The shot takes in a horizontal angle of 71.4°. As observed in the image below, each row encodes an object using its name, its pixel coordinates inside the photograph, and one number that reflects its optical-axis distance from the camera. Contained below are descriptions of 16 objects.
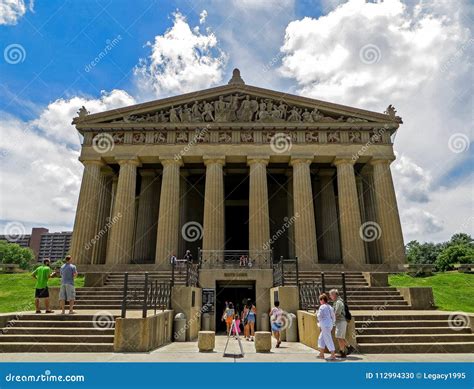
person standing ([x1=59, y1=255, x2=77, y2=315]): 11.56
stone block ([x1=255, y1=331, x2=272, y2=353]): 9.65
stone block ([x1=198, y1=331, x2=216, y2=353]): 9.60
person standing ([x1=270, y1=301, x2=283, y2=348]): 11.28
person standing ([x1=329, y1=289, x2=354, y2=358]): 8.58
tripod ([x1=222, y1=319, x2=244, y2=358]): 8.70
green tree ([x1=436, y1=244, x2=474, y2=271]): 51.21
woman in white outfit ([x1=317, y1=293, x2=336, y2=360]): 8.38
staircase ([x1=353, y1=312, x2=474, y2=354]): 10.00
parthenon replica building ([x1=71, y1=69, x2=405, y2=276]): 26.61
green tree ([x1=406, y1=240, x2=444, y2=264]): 91.62
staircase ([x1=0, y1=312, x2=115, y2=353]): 9.43
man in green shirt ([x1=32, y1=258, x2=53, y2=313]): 11.99
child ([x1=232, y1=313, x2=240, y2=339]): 12.83
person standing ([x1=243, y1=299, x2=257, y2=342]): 14.32
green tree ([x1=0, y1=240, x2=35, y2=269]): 82.97
